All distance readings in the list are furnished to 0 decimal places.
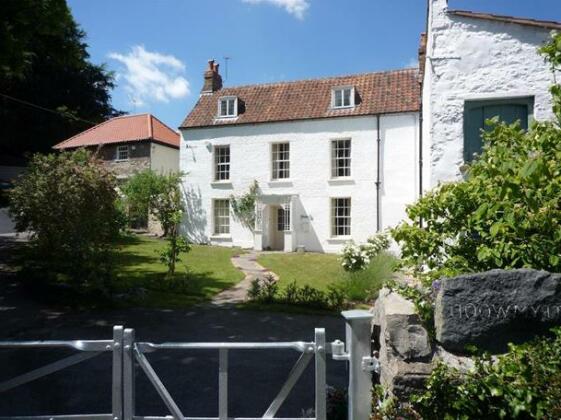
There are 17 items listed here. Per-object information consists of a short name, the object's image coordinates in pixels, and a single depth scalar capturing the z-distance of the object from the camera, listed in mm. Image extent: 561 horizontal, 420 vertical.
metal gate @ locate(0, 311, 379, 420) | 3418
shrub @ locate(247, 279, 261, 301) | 10172
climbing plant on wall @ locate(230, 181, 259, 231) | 21953
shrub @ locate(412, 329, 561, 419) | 3029
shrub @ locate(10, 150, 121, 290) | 10305
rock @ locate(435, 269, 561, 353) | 3514
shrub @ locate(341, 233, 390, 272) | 12617
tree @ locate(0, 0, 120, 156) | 34531
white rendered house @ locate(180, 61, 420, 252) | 19625
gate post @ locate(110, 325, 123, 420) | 3424
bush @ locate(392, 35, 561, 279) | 3855
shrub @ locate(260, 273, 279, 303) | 9914
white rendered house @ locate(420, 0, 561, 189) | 9070
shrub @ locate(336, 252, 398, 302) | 10430
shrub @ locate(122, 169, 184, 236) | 22859
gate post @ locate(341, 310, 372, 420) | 3479
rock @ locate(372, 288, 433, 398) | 3471
